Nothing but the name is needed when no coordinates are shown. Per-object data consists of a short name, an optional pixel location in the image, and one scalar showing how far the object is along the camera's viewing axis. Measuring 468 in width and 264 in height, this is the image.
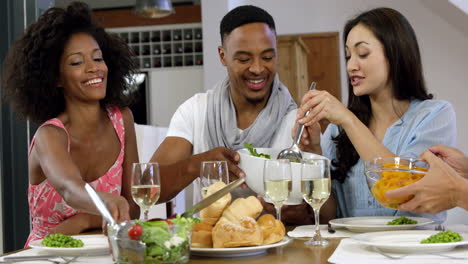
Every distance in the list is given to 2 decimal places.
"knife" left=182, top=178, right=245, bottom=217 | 1.94
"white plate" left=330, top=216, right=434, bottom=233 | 2.30
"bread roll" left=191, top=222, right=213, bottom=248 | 2.06
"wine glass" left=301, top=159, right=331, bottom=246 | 2.13
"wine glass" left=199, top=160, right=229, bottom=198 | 2.23
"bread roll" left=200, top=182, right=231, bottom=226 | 2.06
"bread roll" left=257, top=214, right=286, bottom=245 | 2.06
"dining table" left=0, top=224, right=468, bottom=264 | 1.93
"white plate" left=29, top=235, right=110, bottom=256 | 2.07
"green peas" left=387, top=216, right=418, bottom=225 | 2.36
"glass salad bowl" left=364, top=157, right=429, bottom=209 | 2.17
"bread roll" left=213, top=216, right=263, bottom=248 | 2.00
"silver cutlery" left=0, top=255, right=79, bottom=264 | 2.03
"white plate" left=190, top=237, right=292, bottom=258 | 1.99
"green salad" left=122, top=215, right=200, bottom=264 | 1.79
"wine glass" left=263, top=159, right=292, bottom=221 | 2.11
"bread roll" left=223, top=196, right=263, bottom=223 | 2.06
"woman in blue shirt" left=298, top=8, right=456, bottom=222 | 2.70
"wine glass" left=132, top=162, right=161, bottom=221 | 2.18
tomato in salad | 1.78
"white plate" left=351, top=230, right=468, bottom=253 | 1.95
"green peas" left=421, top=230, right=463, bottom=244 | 1.98
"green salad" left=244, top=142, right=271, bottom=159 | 2.54
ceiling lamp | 8.02
